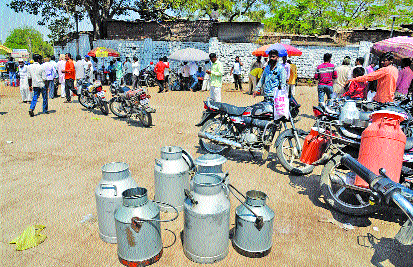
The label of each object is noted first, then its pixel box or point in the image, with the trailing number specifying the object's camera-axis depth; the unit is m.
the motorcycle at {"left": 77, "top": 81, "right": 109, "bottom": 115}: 9.45
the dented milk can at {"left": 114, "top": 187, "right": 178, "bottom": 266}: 2.59
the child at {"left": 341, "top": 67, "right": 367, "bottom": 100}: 6.77
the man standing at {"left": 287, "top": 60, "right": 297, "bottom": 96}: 11.13
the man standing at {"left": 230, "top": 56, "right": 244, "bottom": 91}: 14.99
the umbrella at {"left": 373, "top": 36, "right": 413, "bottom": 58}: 6.48
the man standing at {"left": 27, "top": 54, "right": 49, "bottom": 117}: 8.70
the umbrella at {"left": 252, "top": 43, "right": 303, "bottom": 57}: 11.11
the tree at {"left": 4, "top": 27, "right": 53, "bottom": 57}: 77.19
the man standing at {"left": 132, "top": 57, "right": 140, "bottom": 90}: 14.20
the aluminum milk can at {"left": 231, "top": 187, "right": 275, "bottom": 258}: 2.75
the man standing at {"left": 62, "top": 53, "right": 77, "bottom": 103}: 11.02
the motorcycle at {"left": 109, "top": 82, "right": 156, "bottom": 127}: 8.01
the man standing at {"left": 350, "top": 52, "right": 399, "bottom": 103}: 4.68
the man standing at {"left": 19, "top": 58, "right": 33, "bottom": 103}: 11.52
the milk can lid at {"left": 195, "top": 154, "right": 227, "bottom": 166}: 3.16
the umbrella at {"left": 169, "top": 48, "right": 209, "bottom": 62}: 14.63
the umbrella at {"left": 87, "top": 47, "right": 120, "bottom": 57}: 16.89
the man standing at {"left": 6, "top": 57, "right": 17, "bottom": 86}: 17.83
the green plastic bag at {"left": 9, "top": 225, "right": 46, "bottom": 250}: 2.98
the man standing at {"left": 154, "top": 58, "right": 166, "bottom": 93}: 14.47
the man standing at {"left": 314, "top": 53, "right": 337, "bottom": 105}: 8.20
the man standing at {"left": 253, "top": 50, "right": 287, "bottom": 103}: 5.62
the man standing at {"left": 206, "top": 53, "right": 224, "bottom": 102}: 8.85
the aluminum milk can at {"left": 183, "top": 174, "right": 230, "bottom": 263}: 2.61
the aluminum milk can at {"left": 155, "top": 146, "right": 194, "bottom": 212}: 3.44
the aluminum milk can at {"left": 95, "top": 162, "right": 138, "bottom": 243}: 2.93
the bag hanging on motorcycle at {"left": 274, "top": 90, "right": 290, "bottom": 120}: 4.87
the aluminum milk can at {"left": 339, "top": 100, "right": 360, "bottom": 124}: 3.79
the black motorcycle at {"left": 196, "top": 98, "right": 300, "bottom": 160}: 5.10
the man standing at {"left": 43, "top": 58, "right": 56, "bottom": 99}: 10.28
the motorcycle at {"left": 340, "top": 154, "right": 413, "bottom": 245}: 1.79
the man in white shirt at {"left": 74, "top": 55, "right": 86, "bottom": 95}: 12.30
